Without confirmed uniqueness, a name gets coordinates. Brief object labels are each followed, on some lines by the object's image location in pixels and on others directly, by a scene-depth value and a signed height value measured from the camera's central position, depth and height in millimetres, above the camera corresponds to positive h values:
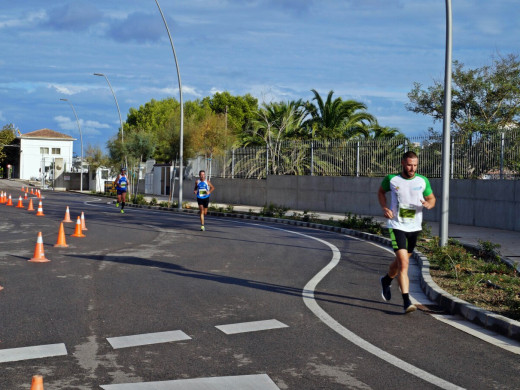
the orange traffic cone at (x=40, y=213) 26188 -1617
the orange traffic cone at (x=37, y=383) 3684 -1154
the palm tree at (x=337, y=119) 42875 +3938
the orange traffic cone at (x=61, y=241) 14703 -1509
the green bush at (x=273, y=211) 26570 -1352
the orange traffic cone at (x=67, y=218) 22153 -1500
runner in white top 7984 -339
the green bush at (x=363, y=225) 19172 -1342
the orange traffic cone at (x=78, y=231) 17266 -1503
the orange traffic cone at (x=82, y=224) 18916 -1482
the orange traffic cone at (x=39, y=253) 12219 -1485
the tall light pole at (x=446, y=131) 14219 +1121
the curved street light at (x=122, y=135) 49844 +2890
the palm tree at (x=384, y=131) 44625 +3299
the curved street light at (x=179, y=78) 32938 +4826
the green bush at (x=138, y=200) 40262 -1549
